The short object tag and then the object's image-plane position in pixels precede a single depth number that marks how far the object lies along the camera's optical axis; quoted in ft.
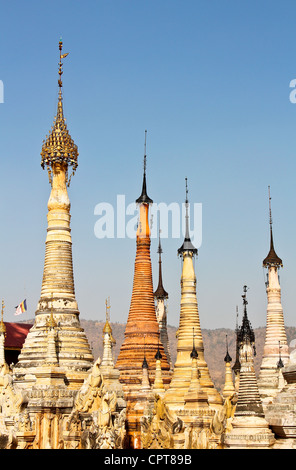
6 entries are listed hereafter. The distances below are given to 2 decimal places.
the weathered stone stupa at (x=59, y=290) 142.41
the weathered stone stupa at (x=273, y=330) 159.43
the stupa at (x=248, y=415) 65.10
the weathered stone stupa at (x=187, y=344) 150.21
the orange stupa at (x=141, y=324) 180.01
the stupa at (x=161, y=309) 217.40
